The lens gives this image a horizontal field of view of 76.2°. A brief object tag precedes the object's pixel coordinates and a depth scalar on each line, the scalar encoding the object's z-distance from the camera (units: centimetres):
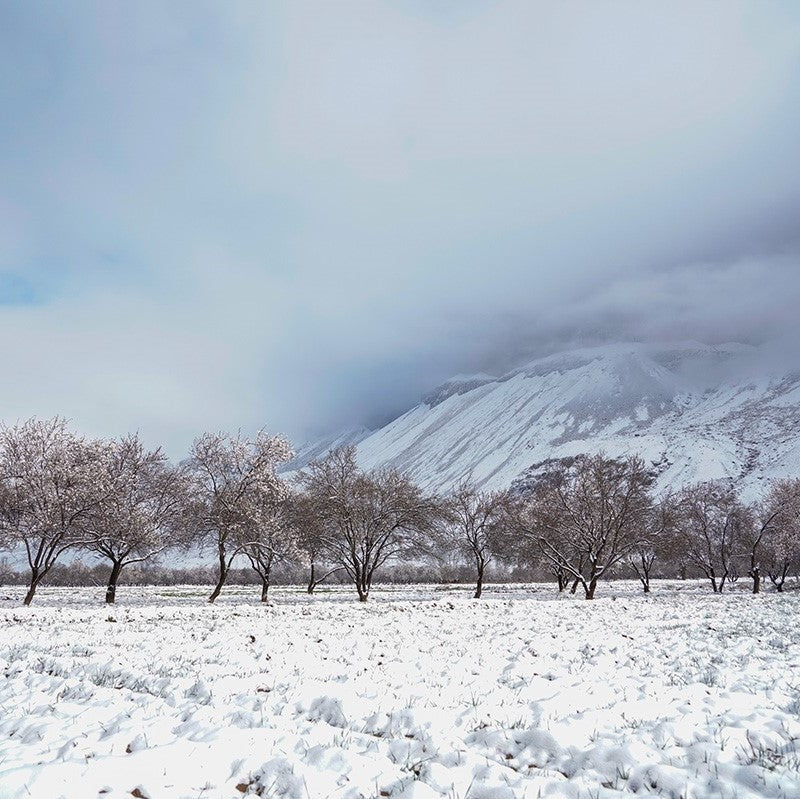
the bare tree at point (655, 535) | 4388
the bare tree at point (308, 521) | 3916
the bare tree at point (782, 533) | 4866
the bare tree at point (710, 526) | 5094
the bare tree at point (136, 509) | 3328
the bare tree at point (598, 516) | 4088
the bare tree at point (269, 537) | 3516
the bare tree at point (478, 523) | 4922
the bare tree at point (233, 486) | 3378
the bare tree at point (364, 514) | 3928
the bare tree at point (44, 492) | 3006
